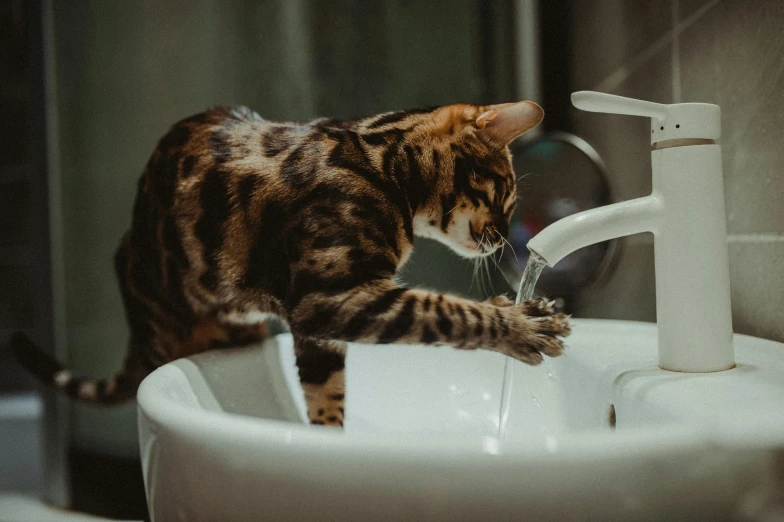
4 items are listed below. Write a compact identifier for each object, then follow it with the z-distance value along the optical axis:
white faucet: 0.50
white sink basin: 0.28
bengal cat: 0.55
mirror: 0.89
